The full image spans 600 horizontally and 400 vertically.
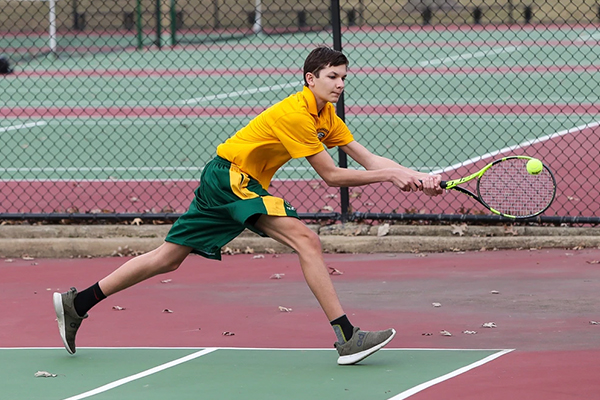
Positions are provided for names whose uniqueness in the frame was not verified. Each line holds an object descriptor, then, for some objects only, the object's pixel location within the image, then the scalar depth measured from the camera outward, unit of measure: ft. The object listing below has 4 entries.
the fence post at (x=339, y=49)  66.03
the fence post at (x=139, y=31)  174.93
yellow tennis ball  40.75
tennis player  40.93
